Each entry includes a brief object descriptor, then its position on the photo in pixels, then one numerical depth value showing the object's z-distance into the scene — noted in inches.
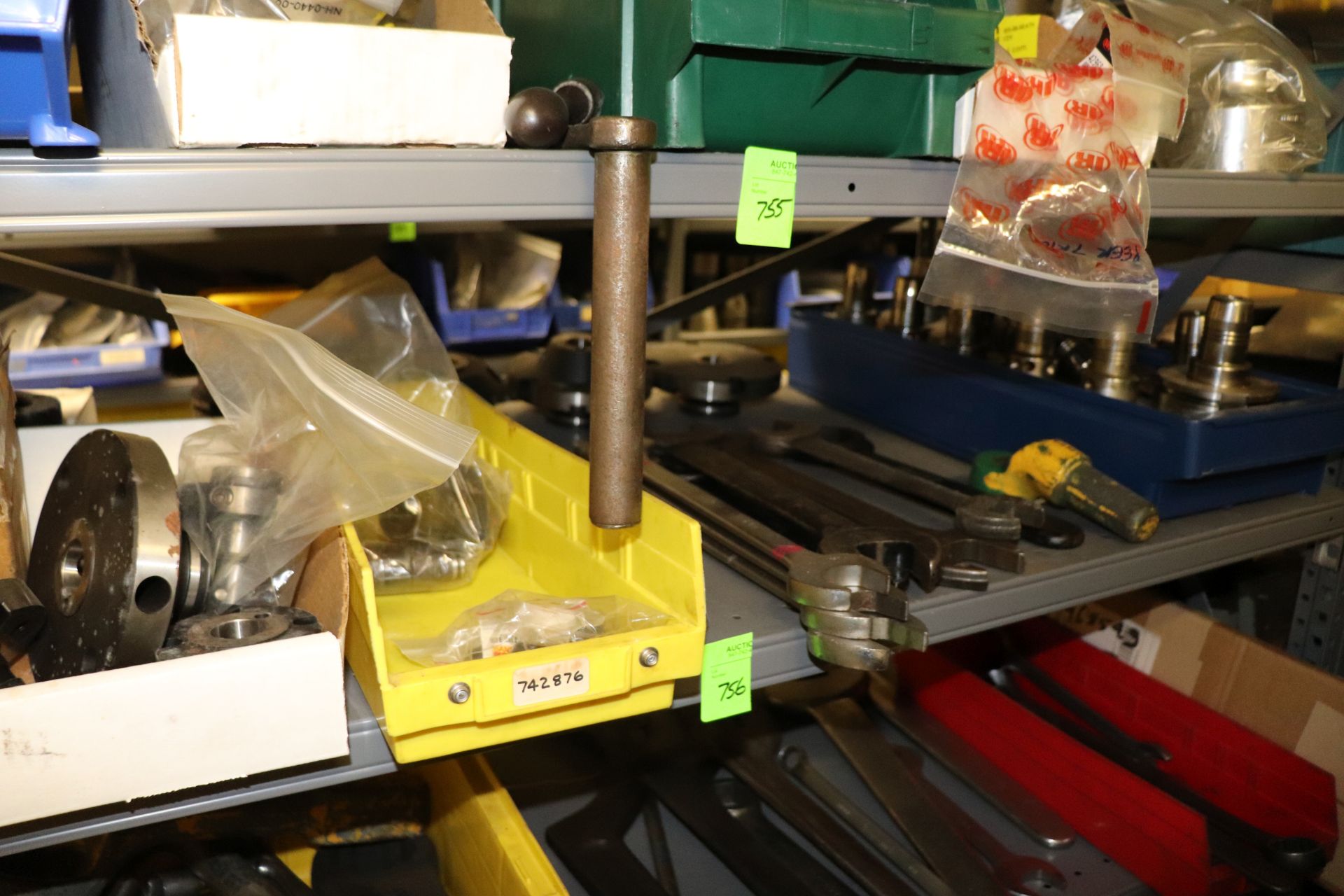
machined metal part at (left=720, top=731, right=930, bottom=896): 43.4
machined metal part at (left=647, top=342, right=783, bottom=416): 59.8
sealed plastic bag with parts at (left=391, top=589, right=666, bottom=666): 32.4
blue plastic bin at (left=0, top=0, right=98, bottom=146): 23.0
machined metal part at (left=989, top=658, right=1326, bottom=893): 45.5
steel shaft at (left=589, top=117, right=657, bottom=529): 28.1
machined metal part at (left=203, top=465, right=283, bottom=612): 32.8
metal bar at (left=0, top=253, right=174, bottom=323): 45.9
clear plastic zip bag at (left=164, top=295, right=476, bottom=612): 31.1
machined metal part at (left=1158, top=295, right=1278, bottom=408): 48.9
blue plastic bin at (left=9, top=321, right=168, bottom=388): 75.8
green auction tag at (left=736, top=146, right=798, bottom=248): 32.5
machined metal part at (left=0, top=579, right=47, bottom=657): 28.6
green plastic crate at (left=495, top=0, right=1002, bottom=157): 30.5
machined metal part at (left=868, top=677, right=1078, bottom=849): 47.3
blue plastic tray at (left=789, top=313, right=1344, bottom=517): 46.0
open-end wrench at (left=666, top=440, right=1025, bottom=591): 39.2
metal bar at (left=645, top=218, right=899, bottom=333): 62.9
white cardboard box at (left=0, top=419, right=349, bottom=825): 23.9
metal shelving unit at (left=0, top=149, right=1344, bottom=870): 25.0
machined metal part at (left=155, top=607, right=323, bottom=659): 27.6
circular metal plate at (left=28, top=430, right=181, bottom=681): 28.4
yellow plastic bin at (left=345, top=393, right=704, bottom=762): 28.3
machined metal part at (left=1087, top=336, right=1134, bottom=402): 51.3
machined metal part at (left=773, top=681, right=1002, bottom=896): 43.3
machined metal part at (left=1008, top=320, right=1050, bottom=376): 55.5
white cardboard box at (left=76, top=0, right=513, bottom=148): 25.5
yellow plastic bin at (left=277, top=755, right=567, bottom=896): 37.5
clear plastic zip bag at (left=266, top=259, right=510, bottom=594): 41.3
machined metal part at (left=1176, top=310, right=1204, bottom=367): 51.5
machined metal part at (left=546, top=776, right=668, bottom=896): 42.2
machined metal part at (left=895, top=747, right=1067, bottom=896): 44.3
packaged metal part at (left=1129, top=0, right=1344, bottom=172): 46.7
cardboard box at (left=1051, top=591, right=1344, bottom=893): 50.3
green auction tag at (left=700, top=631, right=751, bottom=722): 33.6
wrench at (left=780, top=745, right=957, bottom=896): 43.3
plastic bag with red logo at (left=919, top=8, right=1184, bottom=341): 38.5
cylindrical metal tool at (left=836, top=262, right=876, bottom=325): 66.0
